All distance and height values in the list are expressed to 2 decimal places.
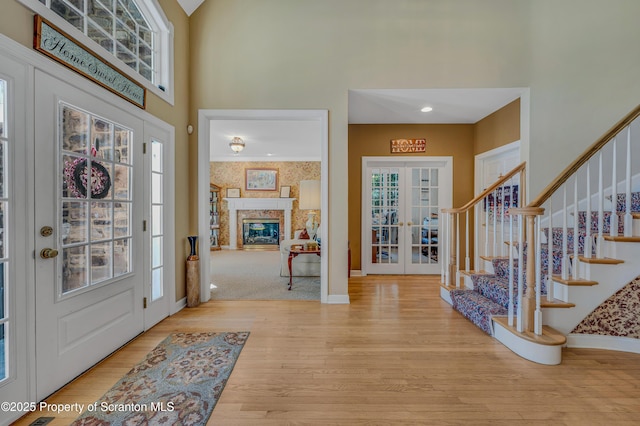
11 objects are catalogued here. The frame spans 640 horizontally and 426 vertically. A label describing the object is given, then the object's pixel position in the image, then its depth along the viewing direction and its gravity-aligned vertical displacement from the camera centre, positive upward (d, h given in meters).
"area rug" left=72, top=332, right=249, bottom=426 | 1.45 -1.14
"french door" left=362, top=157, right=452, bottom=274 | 4.41 -0.06
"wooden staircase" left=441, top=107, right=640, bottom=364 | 1.98 -0.56
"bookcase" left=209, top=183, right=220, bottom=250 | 7.34 -0.17
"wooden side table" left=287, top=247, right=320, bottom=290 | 3.63 -0.57
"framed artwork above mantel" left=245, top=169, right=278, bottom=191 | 7.46 +0.92
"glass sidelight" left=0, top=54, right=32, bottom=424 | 1.38 -0.15
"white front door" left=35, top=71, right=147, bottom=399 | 1.57 -0.14
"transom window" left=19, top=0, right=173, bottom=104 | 1.74 +1.49
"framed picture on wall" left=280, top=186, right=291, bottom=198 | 7.44 +0.58
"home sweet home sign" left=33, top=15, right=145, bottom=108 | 1.53 +1.04
